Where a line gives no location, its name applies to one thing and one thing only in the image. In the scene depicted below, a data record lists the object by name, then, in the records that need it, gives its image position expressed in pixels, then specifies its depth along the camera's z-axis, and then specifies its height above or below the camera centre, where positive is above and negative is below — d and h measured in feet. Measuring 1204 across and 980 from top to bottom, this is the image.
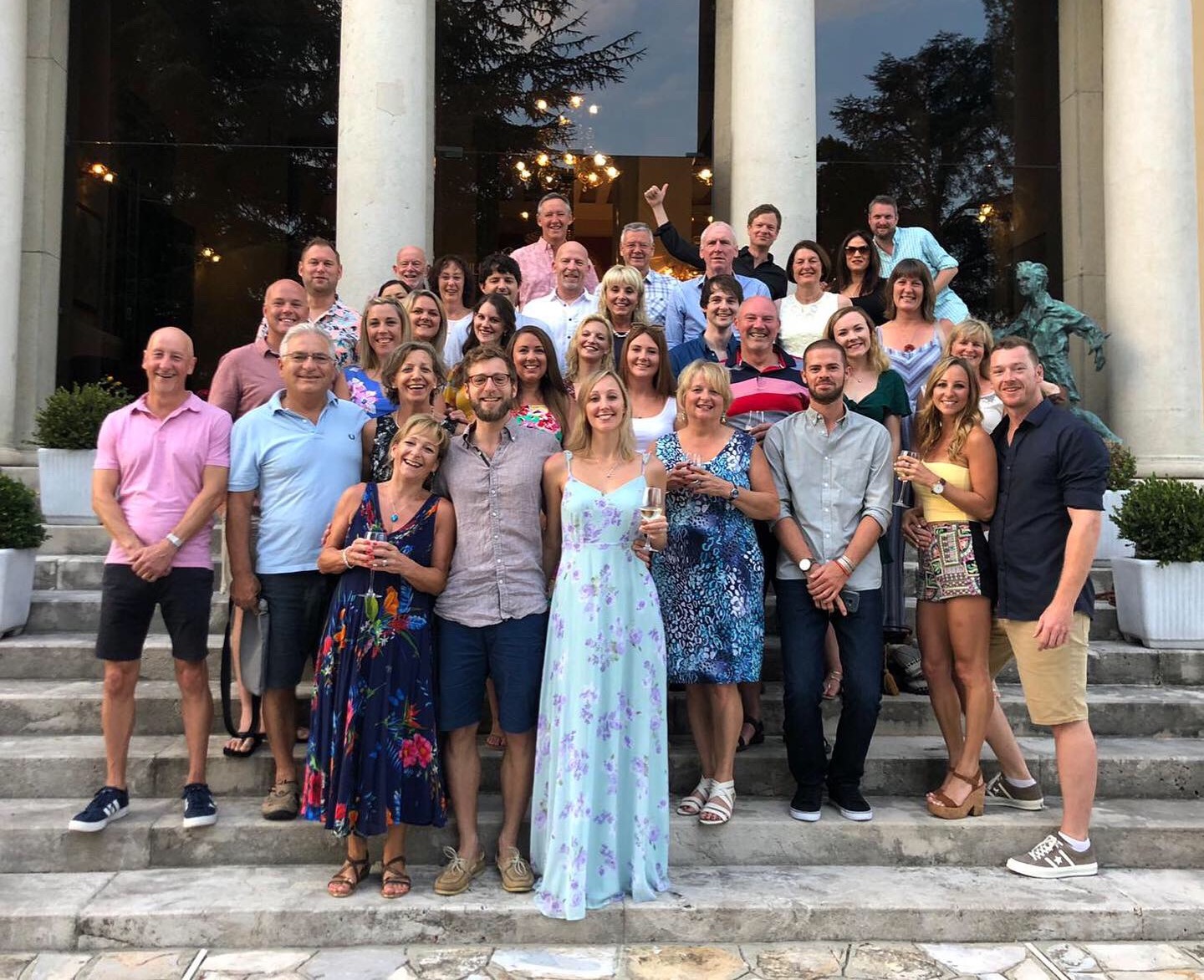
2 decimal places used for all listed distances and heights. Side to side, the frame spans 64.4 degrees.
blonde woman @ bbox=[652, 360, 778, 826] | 13.26 -0.61
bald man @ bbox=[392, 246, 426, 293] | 19.66 +5.24
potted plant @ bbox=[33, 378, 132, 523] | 23.22 +1.56
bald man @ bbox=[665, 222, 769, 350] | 18.97 +4.73
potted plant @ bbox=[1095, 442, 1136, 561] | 22.74 +0.84
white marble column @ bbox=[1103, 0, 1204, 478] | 27.37 +8.41
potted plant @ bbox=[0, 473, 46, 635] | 17.71 -0.60
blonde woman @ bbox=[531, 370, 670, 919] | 11.68 -2.28
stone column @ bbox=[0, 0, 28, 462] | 26.96 +10.01
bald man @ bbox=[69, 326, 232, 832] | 13.06 -0.39
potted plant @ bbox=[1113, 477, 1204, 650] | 18.83 -0.80
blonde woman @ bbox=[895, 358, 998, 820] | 13.64 -0.72
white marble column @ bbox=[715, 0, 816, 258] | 25.82 +11.12
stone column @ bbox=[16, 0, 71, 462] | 31.27 +10.19
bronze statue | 28.09 +5.89
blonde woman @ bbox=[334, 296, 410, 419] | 15.58 +2.86
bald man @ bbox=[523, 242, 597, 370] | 18.93 +4.49
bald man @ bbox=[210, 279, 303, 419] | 15.64 +2.54
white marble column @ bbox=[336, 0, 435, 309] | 24.39 +9.72
